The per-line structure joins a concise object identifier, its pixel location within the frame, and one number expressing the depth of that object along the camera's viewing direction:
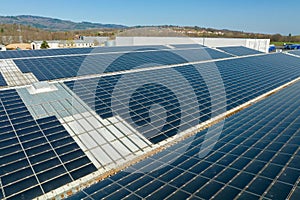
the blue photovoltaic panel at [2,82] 18.25
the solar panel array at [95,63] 22.18
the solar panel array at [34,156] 9.16
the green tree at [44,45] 78.69
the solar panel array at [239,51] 44.45
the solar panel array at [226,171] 6.86
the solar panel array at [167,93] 15.17
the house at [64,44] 83.72
